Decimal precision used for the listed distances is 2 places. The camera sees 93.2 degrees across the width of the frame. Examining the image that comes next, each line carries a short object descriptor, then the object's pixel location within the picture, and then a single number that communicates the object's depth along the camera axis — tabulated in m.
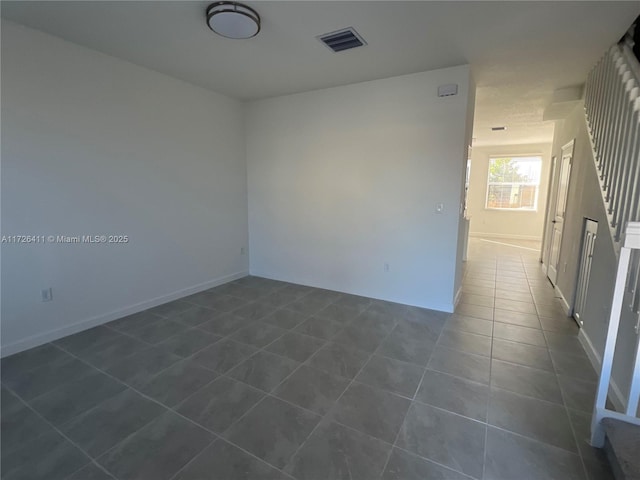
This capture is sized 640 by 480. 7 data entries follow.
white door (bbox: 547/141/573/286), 4.32
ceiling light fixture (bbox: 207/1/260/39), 2.13
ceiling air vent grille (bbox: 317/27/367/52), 2.52
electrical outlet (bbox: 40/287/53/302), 2.74
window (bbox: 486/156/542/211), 8.40
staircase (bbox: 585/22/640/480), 1.54
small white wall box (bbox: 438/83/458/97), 3.17
